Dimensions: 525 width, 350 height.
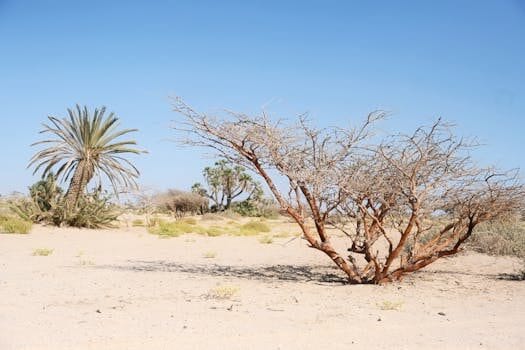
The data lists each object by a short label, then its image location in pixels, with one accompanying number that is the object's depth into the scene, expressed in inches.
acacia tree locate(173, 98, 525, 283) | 359.9
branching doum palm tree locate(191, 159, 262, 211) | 1936.5
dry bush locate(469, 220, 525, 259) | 574.9
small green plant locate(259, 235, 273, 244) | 818.2
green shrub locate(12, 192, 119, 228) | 903.1
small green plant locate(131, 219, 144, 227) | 1198.3
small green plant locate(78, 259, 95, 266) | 481.7
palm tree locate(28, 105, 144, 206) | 922.1
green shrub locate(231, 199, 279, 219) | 1866.4
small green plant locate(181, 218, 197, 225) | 1319.5
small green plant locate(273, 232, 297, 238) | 970.0
